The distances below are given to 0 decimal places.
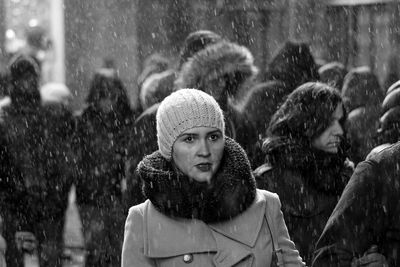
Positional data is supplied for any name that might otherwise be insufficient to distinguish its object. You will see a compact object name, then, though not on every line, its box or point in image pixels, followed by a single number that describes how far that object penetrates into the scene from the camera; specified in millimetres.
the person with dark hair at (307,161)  9468
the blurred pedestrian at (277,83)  12888
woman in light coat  7392
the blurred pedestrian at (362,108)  14017
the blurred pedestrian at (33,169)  13780
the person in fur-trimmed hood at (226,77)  12030
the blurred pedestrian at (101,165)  14616
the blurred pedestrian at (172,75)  13780
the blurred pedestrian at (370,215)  7494
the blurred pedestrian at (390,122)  10834
